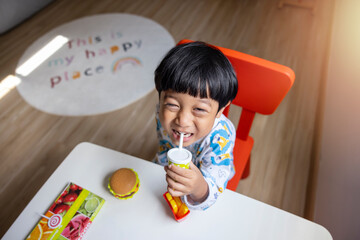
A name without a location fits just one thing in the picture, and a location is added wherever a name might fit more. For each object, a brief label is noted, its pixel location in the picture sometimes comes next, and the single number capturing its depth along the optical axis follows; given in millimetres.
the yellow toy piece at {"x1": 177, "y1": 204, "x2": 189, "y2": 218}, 611
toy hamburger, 639
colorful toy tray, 606
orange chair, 729
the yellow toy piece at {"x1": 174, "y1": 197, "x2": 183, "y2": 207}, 618
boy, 610
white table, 599
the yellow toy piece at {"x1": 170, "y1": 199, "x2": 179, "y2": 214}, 612
